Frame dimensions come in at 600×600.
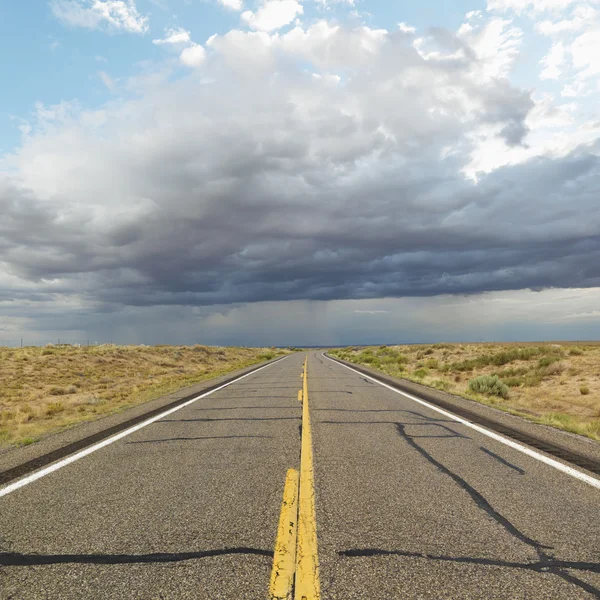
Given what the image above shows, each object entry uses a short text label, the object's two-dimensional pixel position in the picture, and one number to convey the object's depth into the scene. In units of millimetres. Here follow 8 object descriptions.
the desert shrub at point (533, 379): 20359
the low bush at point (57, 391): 21419
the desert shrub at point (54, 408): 14933
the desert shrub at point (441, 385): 17392
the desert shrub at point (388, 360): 38141
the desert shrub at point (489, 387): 17241
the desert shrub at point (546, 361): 22944
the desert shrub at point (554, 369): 21664
